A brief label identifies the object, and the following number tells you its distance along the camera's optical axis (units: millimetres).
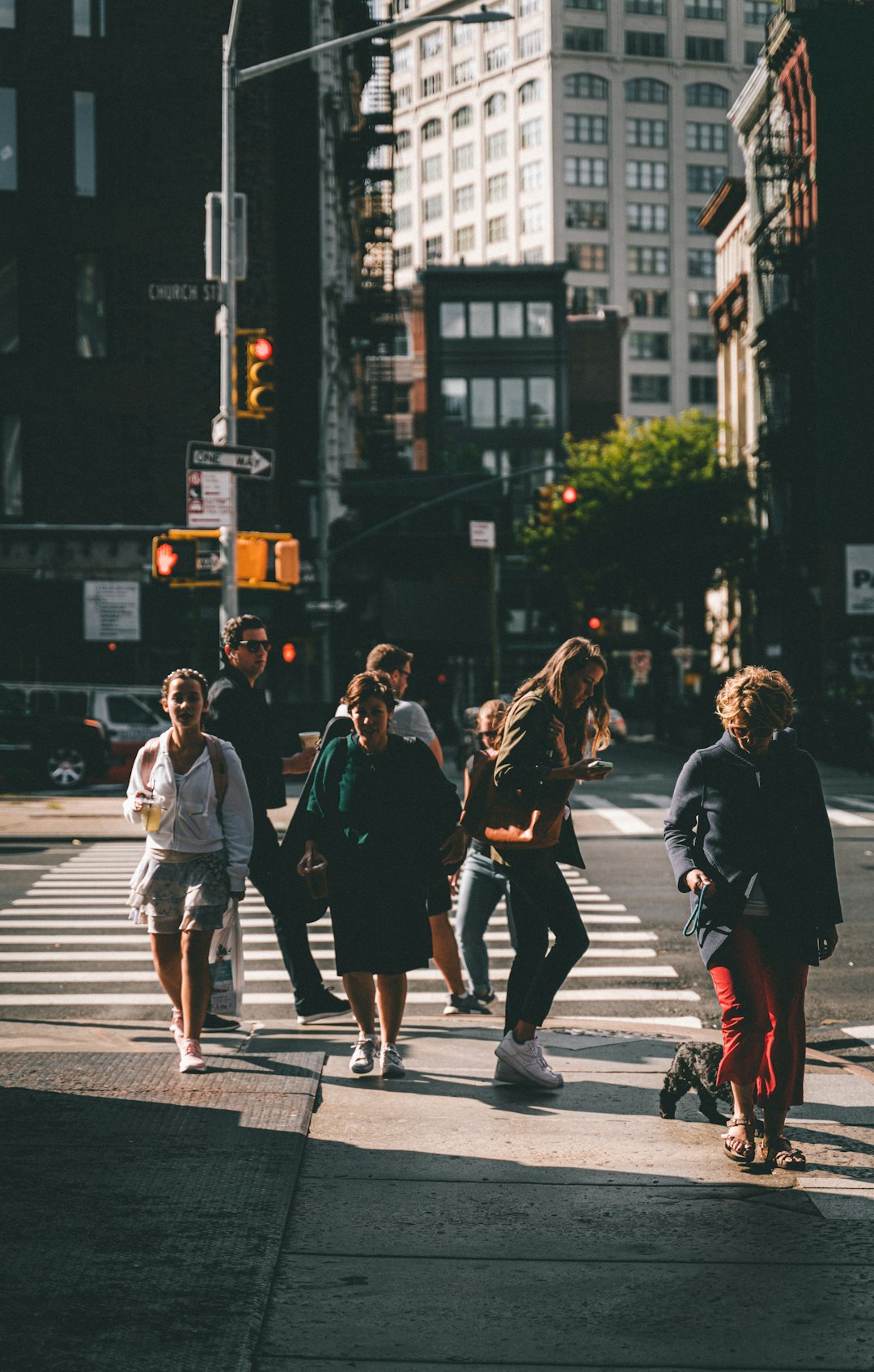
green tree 66062
